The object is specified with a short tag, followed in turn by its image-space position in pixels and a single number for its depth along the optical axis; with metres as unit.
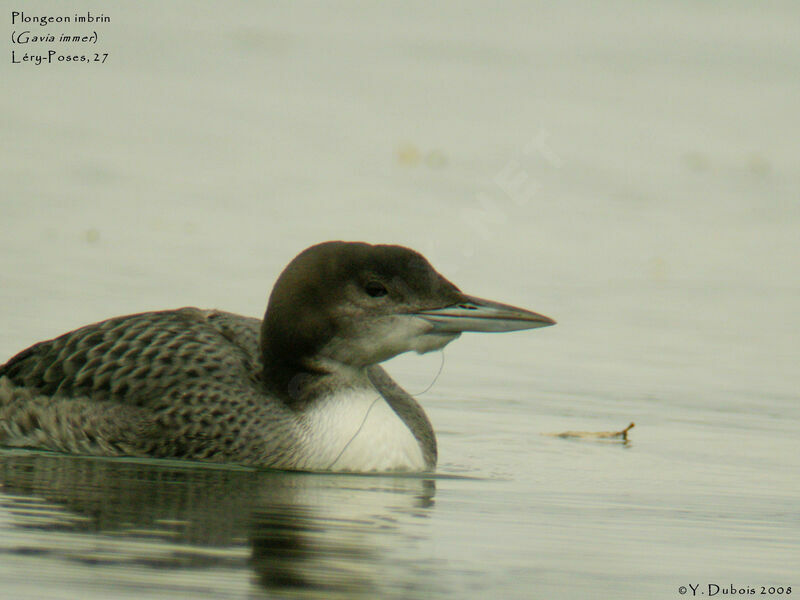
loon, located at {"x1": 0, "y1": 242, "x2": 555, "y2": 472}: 16.39
